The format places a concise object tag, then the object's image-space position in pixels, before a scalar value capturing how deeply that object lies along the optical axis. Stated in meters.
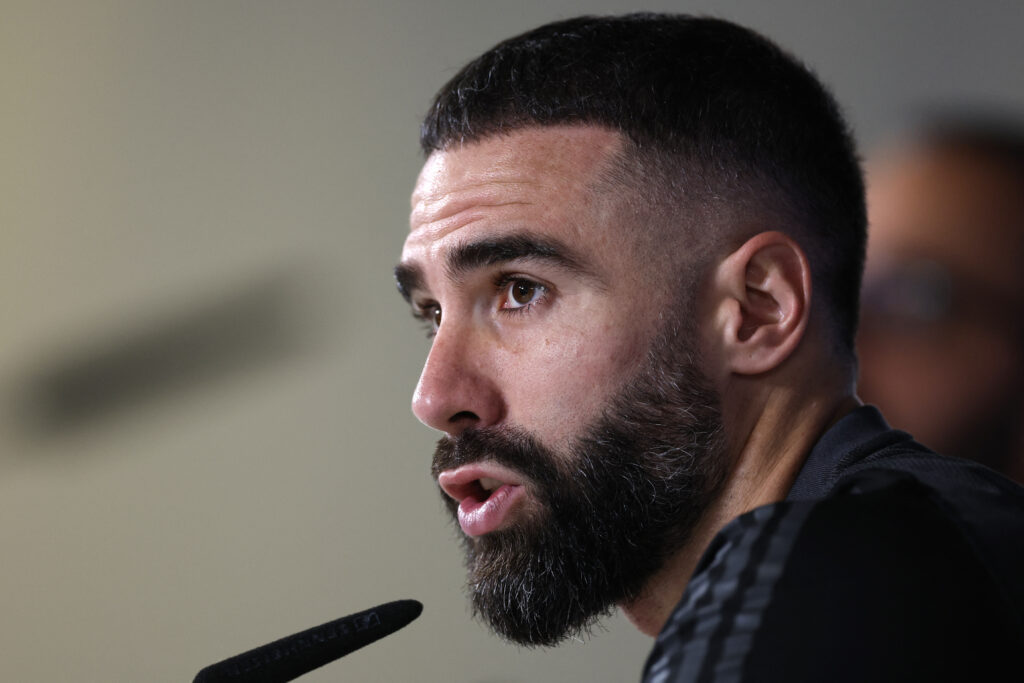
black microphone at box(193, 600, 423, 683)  2.18
